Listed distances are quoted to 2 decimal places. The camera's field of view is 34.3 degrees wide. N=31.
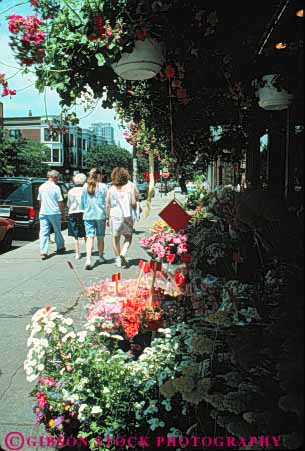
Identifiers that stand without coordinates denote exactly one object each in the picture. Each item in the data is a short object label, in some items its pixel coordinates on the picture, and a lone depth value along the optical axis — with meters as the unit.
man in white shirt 9.18
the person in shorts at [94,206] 8.12
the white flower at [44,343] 2.87
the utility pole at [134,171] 21.82
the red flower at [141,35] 2.77
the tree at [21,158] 35.47
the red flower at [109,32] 2.77
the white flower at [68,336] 2.92
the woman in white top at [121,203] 7.63
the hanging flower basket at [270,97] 4.08
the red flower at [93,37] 2.71
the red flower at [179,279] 3.86
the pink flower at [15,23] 2.88
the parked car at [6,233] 10.59
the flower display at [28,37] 2.90
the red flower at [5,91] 3.27
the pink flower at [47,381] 2.81
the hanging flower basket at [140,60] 2.99
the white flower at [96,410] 2.52
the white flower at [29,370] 2.89
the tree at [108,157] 71.50
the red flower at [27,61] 2.97
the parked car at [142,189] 36.95
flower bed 1.59
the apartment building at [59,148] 71.56
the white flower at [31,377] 2.85
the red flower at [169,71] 3.28
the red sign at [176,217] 3.29
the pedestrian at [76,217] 8.72
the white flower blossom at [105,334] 3.08
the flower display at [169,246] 6.09
